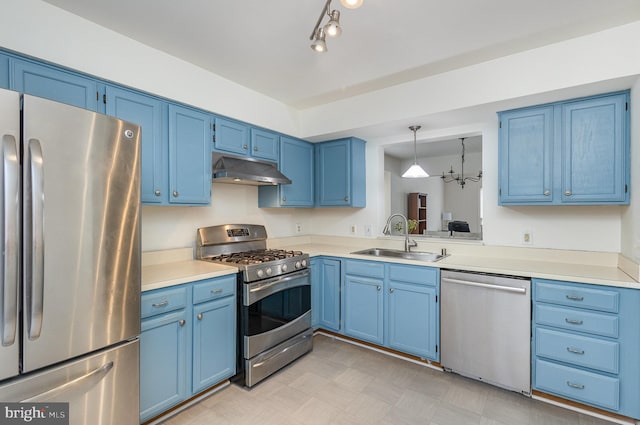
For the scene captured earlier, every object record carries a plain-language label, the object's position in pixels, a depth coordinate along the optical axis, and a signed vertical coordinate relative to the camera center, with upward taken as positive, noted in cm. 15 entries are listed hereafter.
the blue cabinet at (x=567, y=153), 215 +43
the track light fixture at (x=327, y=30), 158 +94
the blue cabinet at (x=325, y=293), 318 -85
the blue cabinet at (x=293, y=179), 332 +36
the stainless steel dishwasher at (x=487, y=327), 220 -88
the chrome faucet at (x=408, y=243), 329 -35
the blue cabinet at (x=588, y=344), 190 -86
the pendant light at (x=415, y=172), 297 +37
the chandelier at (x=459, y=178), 323 +35
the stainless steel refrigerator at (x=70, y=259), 119 -21
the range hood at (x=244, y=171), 259 +35
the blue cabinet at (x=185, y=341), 187 -87
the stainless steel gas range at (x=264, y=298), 236 -73
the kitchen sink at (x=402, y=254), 313 -46
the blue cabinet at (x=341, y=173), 348 +43
